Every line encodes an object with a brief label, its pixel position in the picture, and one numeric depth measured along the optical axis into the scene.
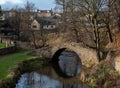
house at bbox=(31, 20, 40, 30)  70.26
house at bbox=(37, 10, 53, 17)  122.04
